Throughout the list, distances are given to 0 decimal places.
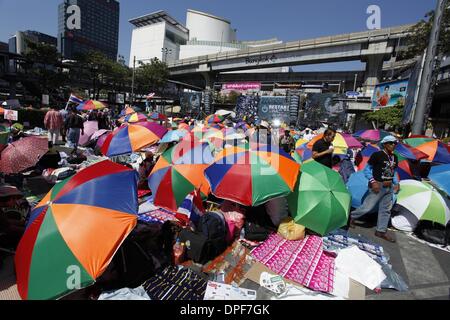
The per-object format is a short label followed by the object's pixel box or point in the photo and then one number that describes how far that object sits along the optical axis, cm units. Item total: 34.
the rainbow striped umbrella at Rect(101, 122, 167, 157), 553
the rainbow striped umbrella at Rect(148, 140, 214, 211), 450
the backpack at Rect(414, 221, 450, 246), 443
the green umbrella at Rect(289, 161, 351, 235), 407
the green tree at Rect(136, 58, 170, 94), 4803
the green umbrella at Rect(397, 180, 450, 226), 438
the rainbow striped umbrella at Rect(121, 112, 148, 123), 1005
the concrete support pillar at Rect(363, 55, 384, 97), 3666
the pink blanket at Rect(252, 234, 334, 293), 334
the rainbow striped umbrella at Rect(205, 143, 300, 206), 370
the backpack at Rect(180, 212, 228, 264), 349
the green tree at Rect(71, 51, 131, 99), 4069
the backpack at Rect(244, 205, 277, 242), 416
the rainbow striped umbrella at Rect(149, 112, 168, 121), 1485
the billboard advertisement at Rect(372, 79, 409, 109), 2131
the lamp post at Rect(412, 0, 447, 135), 771
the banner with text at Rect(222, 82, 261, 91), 5594
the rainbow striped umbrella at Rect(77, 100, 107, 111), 1267
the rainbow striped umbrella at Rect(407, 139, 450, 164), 645
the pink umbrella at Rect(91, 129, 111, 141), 929
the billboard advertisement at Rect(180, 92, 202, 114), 4366
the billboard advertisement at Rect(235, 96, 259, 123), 3359
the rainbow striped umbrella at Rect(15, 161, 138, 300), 224
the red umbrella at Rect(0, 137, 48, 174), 387
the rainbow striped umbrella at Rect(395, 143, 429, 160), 618
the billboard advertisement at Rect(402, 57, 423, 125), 920
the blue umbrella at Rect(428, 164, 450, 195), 450
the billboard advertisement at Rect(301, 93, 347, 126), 3070
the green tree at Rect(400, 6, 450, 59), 1855
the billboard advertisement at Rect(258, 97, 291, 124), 3130
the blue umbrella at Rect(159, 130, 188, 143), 625
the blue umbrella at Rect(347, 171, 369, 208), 520
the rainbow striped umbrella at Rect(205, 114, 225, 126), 1584
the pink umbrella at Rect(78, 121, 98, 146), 1025
